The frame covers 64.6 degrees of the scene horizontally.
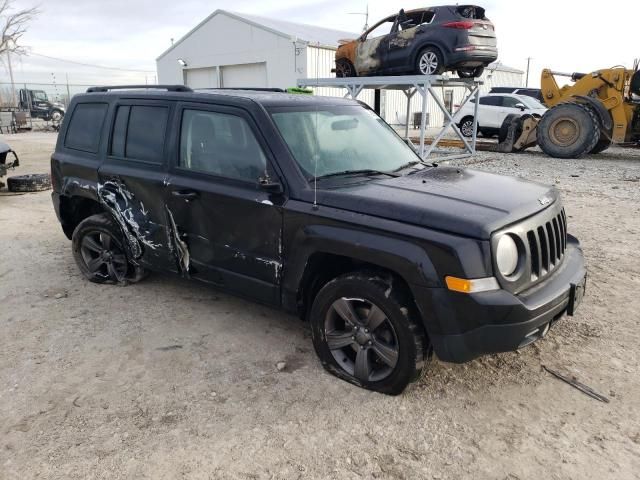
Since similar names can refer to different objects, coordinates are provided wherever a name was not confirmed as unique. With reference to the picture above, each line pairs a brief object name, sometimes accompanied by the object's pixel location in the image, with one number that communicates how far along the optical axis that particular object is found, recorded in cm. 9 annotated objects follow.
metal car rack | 1165
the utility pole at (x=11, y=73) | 3125
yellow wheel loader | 1283
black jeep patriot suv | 268
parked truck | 3253
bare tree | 3079
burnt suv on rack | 1121
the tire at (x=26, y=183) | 952
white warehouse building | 2483
